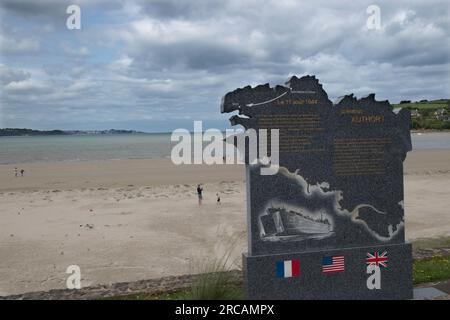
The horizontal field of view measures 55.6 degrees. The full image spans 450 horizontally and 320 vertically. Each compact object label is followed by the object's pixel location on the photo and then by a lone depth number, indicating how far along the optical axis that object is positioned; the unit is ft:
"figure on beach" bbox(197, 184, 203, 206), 60.23
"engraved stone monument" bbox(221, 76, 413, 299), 21.39
